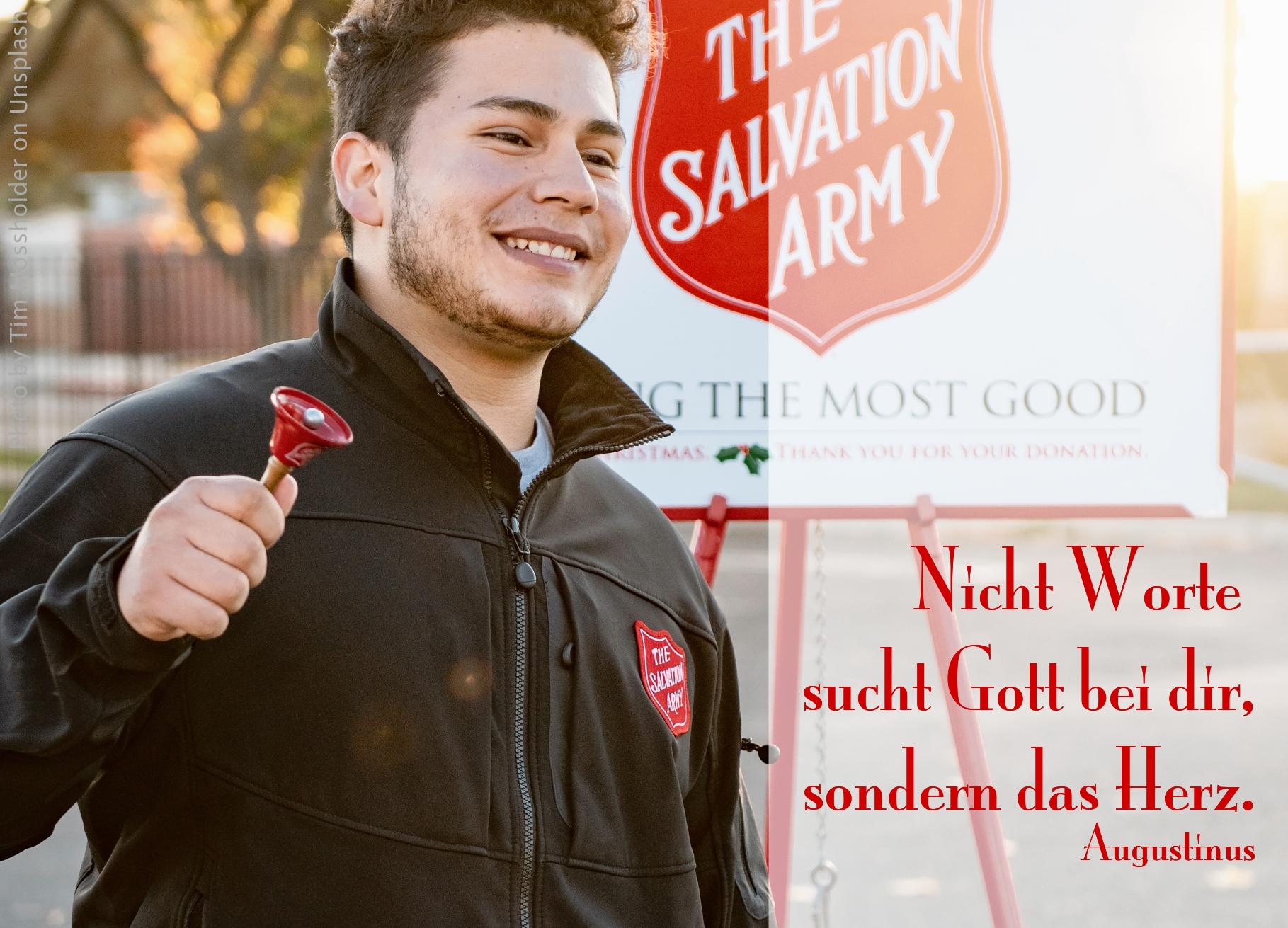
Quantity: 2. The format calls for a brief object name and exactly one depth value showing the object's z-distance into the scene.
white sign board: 2.92
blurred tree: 10.42
